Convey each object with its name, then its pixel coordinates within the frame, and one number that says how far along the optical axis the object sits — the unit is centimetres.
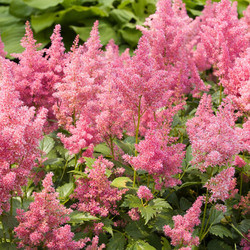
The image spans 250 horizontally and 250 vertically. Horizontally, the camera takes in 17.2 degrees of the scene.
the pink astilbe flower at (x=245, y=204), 218
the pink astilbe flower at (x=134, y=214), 206
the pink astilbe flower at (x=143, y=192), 199
